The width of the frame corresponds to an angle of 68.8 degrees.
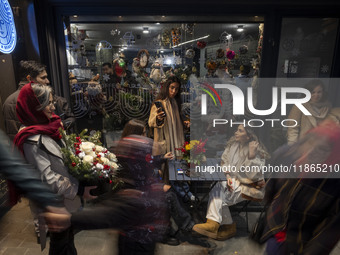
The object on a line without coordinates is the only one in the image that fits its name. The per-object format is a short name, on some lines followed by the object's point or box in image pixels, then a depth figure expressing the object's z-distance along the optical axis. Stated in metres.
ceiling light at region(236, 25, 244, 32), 4.87
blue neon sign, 3.75
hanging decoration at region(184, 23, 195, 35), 4.83
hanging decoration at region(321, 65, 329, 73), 5.04
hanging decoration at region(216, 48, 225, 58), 4.99
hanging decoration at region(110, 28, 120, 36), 4.83
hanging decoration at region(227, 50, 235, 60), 4.98
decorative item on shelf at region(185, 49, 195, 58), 4.95
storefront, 4.64
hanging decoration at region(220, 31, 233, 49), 4.90
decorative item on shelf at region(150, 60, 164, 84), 5.01
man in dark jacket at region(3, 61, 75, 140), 3.73
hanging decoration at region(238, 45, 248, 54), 4.95
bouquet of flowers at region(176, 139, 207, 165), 3.88
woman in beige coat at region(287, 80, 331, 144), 4.16
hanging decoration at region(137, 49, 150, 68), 4.96
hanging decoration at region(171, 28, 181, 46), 4.86
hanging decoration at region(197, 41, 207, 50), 4.93
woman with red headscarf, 2.43
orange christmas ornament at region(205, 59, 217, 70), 5.01
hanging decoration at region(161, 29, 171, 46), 4.87
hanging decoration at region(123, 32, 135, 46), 4.87
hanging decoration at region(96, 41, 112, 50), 4.87
